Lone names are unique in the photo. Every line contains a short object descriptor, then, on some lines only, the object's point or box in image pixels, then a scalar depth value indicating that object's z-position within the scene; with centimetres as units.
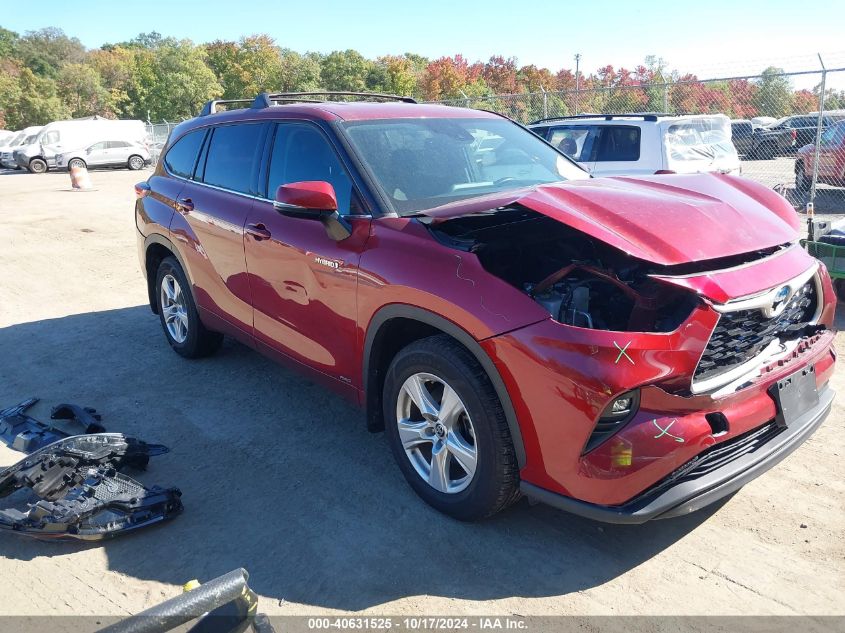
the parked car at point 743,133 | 1881
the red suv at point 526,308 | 260
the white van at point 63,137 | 2925
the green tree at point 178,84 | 5594
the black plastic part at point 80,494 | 315
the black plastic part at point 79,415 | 421
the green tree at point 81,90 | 5681
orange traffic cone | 2139
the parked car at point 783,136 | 1430
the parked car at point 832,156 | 1159
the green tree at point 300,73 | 5462
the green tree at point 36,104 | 5131
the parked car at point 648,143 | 927
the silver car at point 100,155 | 2908
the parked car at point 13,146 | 3129
